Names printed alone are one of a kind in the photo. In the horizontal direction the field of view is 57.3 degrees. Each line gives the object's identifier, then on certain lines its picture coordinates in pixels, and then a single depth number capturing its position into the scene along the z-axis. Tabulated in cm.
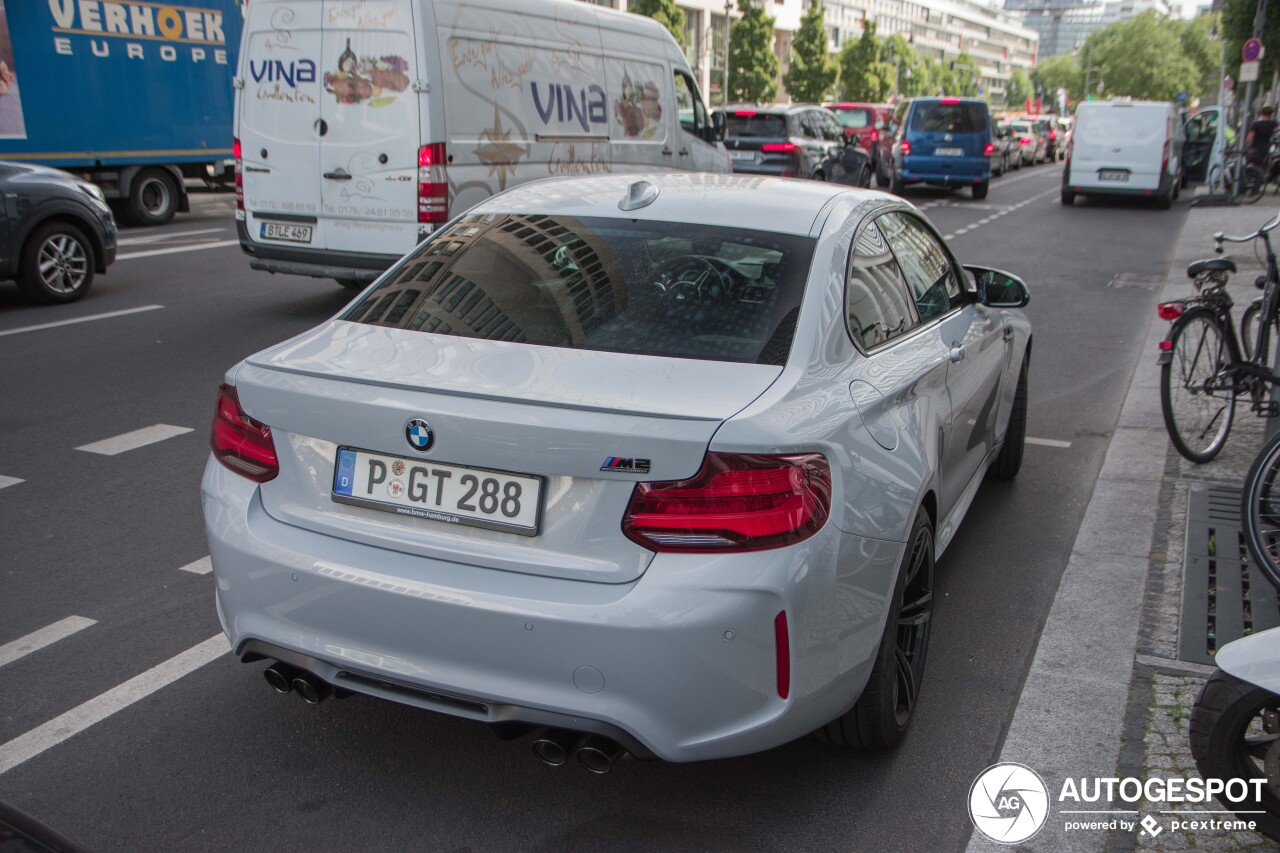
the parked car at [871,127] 2884
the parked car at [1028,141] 4136
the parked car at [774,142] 2172
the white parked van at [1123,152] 2312
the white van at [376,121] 930
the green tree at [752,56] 6850
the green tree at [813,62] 7494
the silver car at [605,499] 259
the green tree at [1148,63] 12056
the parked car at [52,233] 992
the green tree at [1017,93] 17788
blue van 2470
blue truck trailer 1520
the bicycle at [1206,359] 600
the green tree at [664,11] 5888
